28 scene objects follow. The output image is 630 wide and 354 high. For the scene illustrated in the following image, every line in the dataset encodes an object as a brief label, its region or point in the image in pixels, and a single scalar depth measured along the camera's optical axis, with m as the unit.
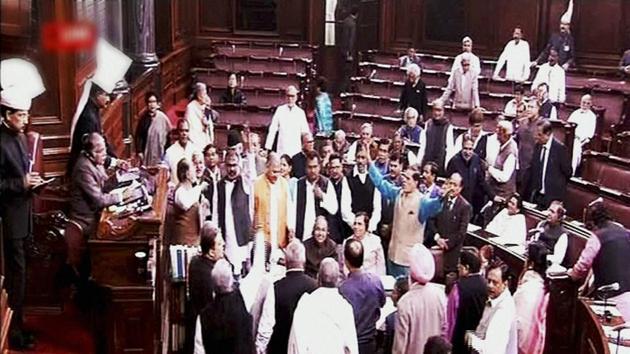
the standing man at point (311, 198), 7.14
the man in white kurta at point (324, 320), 5.13
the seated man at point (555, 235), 6.74
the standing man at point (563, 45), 13.62
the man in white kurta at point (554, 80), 11.66
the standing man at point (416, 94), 10.89
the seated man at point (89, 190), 5.20
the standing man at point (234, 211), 6.78
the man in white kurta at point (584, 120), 10.41
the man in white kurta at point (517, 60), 12.92
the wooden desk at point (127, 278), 4.92
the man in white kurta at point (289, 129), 9.59
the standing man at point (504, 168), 8.25
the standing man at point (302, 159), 8.02
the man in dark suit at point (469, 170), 7.95
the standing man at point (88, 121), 5.66
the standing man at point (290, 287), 5.35
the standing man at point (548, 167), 8.39
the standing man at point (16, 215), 3.93
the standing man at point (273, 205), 7.02
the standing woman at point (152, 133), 8.50
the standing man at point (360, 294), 5.50
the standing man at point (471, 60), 11.43
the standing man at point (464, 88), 11.46
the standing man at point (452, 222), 6.95
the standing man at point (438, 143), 8.78
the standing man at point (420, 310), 5.37
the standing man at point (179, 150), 7.66
